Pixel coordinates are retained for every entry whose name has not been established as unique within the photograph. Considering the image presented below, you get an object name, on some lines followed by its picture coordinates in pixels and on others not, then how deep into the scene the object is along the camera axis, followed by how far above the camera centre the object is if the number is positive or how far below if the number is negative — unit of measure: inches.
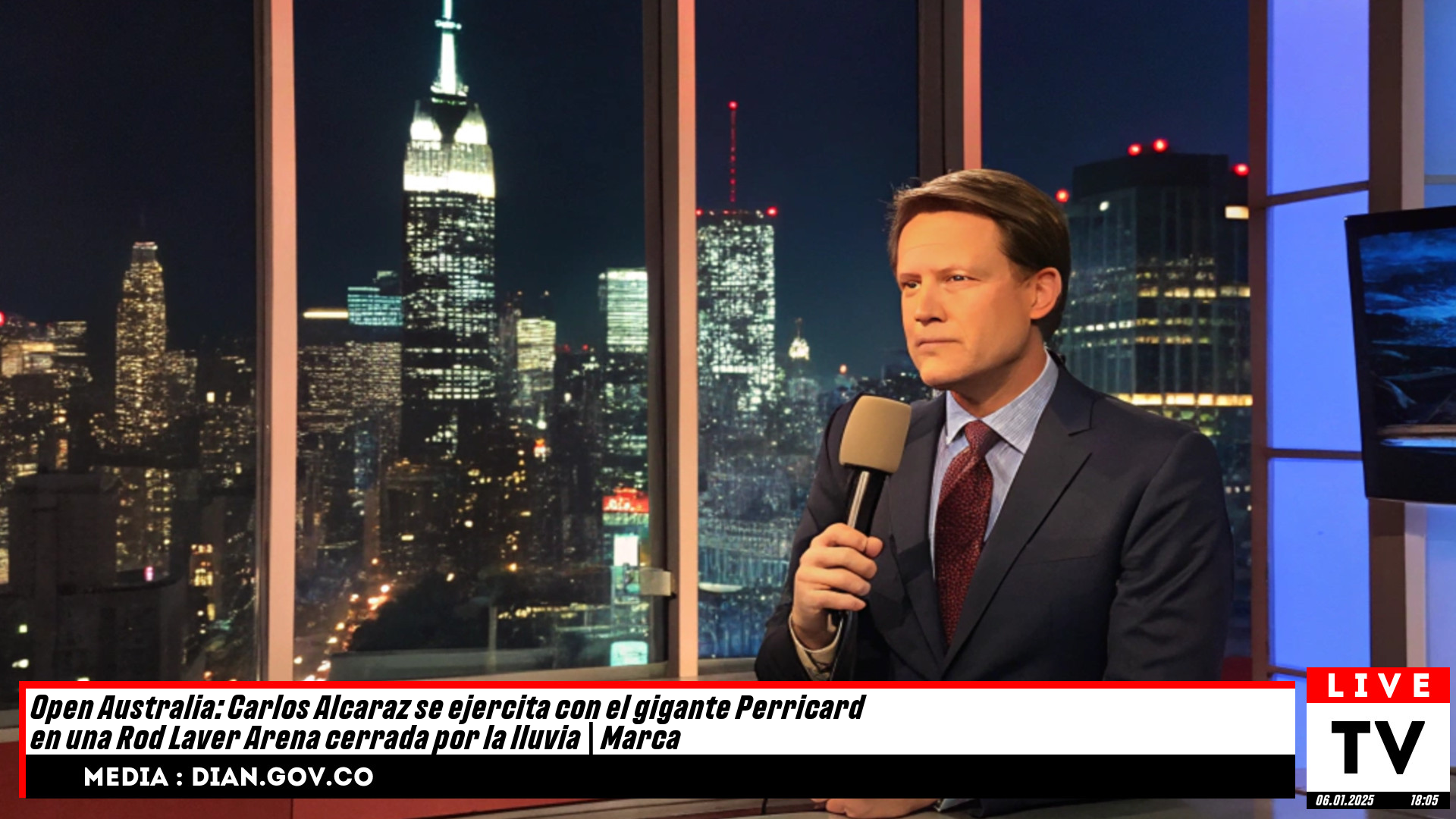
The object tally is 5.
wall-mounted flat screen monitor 123.1 +4.5
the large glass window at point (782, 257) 156.8 +18.3
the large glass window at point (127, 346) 130.7 +5.6
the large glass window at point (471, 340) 142.3 +6.7
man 56.0 -6.3
